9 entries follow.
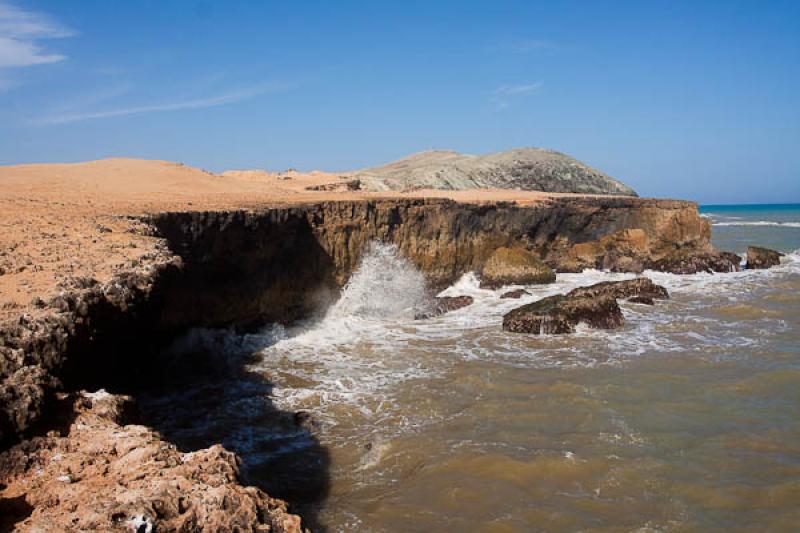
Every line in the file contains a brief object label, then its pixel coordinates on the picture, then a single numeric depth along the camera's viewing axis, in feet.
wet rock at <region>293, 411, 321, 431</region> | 24.21
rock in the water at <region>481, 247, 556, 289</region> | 58.59
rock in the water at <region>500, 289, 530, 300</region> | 52.19
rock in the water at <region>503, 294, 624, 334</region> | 38.93
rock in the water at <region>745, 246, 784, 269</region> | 68.85
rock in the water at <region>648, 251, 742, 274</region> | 64.90
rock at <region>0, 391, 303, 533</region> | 9.25
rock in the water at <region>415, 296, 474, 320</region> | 46.66
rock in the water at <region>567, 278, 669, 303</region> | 49.22
